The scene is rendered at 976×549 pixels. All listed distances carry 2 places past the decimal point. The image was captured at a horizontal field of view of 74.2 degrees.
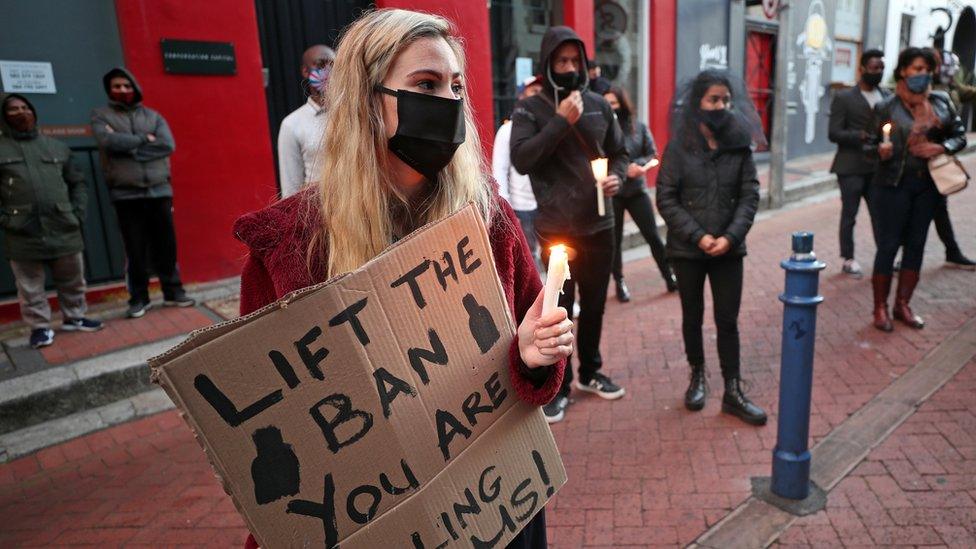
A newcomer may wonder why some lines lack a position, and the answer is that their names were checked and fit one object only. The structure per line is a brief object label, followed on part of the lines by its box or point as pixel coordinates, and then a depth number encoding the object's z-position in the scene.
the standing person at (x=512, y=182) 5.26
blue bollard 2.81
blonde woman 1.42
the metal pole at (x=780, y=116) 9.88
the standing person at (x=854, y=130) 5.89
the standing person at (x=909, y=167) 4.60
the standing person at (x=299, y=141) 4.05
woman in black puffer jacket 3.47
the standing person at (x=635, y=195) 5.68
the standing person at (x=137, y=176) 5.03
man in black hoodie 3.51
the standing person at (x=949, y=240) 6.14
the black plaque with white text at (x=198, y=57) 5.55
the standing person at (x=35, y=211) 4.61
